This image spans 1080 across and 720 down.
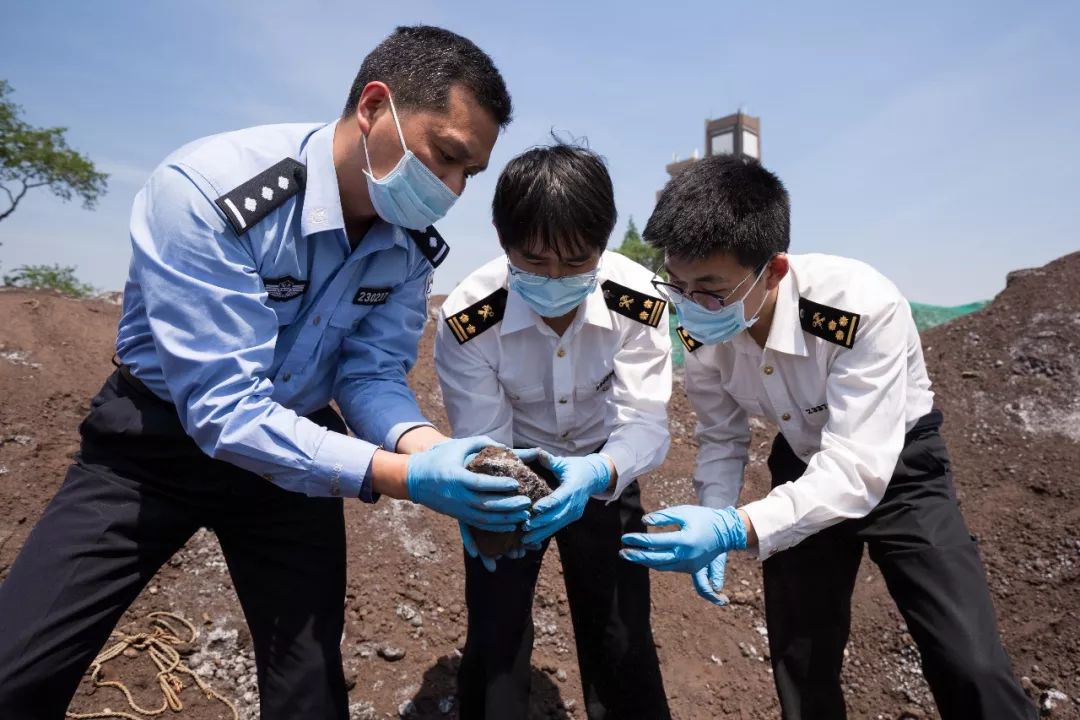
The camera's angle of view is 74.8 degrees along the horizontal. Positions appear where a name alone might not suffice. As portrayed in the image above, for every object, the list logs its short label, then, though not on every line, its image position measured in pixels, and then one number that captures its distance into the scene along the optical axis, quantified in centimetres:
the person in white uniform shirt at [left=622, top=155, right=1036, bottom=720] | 193
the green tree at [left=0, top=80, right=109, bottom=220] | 1361
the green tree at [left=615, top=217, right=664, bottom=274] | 2049
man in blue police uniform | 162
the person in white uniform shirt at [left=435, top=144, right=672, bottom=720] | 212
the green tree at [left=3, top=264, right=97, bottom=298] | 1333
